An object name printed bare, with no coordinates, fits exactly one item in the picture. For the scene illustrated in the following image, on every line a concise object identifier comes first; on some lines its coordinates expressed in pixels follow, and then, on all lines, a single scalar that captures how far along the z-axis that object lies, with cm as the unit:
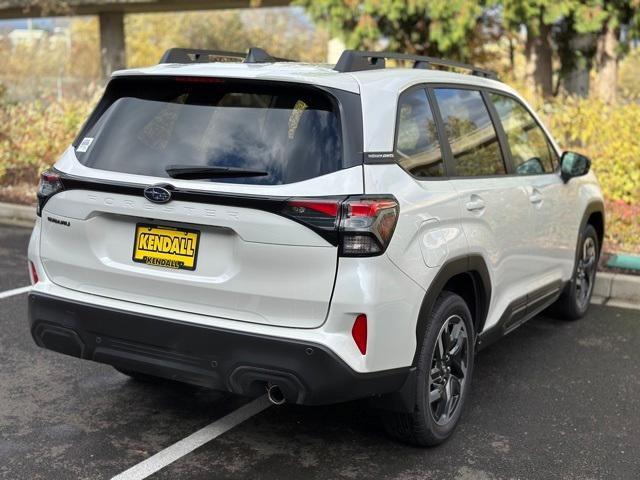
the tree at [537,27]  1255
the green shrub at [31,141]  1192
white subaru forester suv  326
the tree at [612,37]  1252
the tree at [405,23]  1337
